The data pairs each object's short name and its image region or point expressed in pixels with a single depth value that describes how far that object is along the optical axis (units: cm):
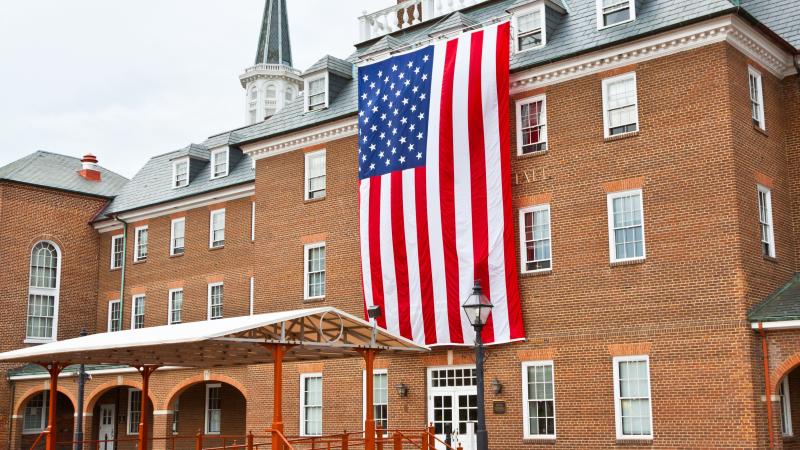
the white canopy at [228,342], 1798
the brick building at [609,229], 2073
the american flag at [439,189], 2397
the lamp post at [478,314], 1708
